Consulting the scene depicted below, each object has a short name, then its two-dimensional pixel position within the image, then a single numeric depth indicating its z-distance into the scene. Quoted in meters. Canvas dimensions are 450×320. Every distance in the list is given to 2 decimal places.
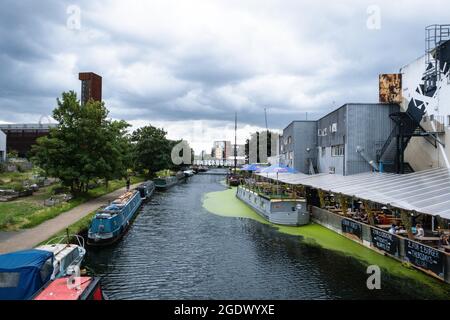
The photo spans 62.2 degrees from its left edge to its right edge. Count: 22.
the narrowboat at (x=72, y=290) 12.88
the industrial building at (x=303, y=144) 57.09
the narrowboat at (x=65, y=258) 17.66
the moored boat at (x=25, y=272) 13.99
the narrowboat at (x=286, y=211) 34.50
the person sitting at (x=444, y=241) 19.85
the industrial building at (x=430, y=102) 29.22
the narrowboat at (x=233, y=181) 87.44
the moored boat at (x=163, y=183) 78.50
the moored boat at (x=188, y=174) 127.75
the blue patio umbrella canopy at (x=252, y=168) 56.41
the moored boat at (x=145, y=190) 55.97
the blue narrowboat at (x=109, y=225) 27.31
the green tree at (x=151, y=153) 97.06
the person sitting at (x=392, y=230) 22.76
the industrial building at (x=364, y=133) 39.84
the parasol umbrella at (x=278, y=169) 40.56
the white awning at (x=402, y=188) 19.20
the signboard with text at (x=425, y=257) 18.06
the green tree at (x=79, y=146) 44.19
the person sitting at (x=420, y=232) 21.39
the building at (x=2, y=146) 80.28
